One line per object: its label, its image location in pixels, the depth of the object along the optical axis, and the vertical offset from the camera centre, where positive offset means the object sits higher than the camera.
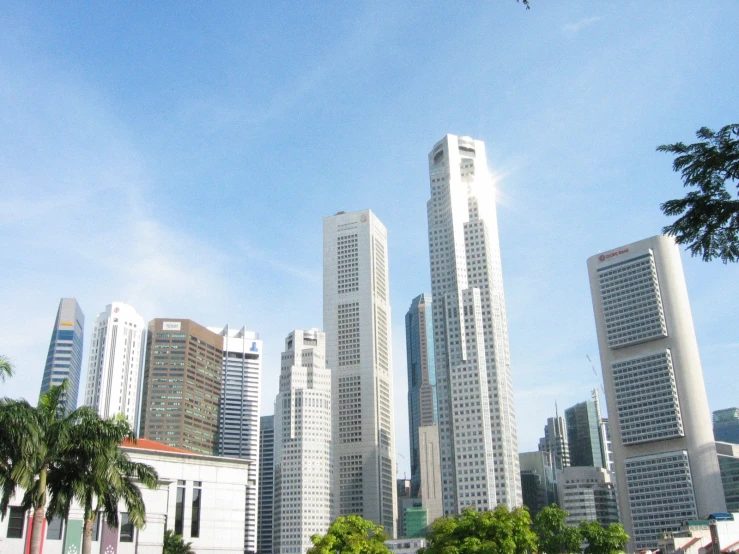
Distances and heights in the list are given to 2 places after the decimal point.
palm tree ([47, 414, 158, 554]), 35.84 +3.19
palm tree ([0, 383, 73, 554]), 32.75 +4.02
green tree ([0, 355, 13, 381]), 31.32 +6.80
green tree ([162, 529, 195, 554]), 58.69 -0.38
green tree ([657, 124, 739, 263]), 18.98 +7.86
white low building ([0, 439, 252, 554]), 54.00 +1.84
